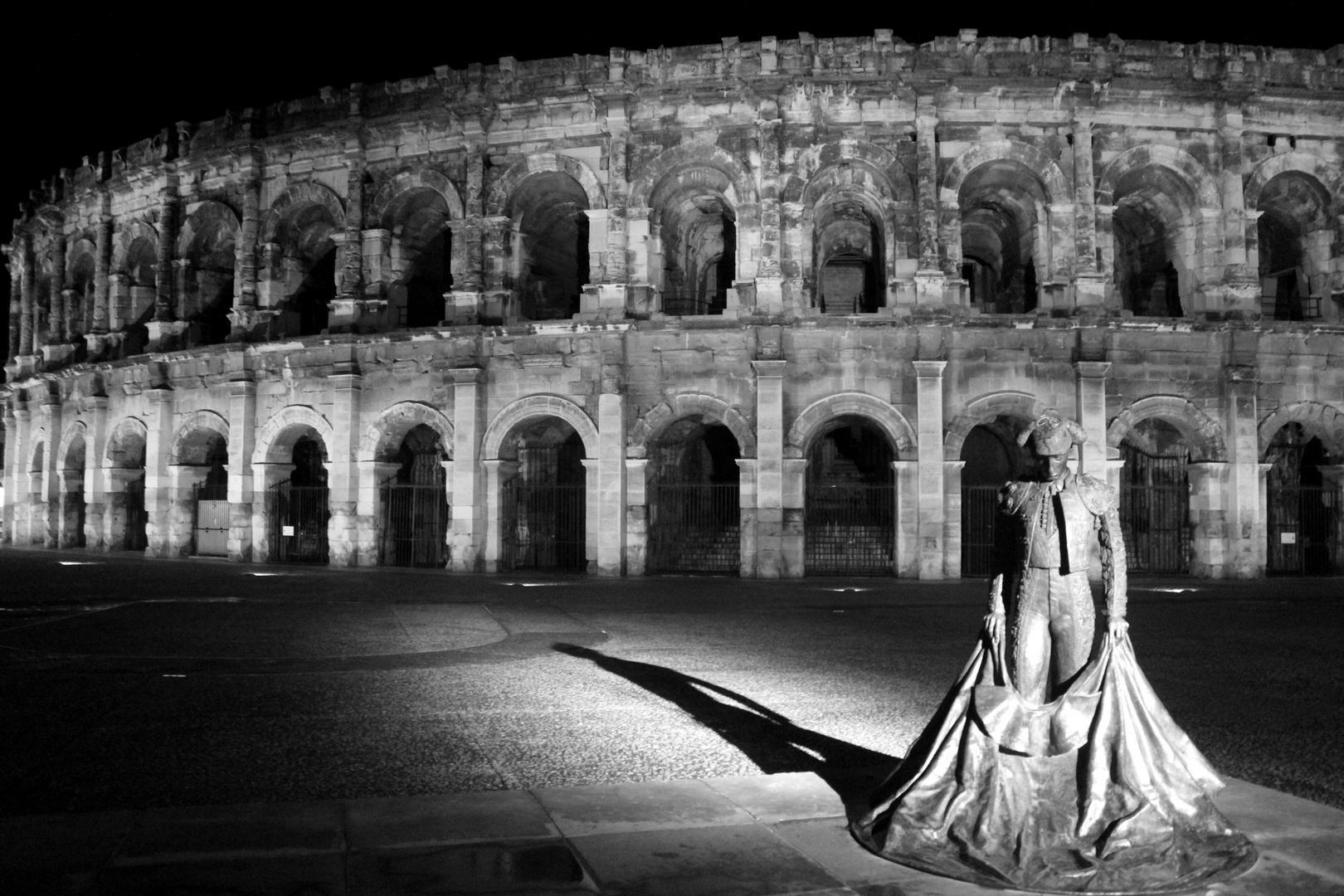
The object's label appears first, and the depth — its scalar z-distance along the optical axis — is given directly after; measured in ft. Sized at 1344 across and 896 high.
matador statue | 12.64
